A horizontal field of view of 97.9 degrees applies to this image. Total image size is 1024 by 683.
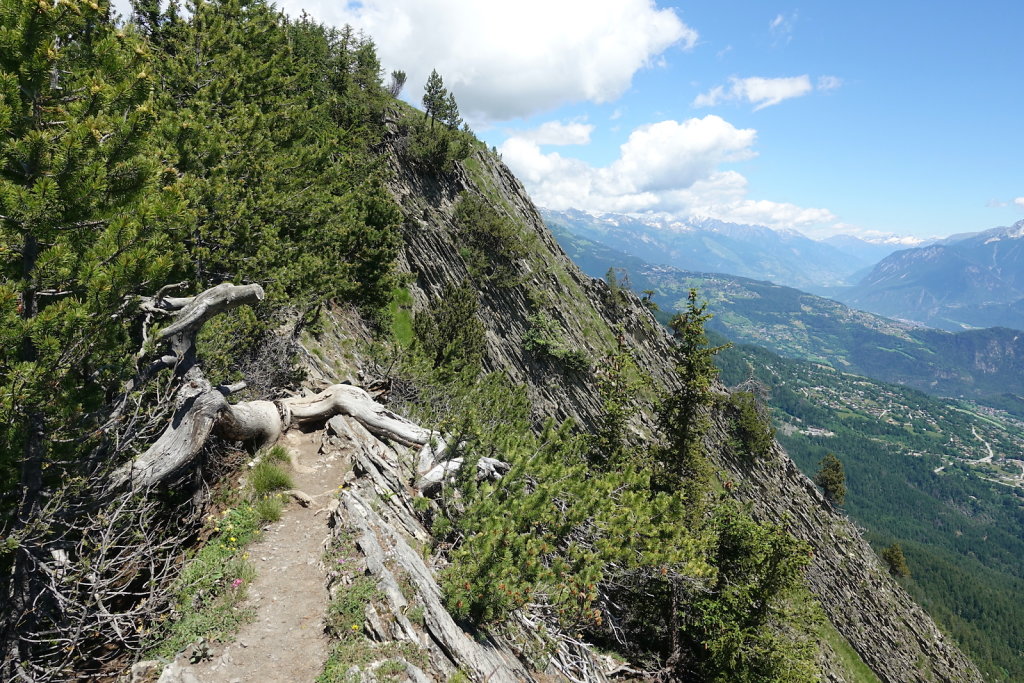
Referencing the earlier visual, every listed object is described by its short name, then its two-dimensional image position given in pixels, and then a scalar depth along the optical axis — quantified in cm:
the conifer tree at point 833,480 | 7819
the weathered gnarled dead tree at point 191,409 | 826
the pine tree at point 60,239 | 552
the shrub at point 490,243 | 4750
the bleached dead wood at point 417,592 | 853
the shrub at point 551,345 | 4644
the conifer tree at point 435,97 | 4772
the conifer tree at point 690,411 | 2727
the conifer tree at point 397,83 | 6084
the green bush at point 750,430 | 5328
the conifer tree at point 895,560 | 9000
